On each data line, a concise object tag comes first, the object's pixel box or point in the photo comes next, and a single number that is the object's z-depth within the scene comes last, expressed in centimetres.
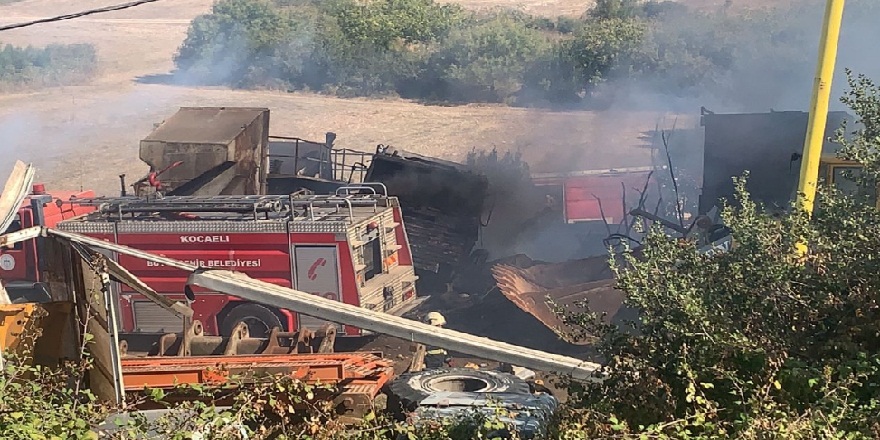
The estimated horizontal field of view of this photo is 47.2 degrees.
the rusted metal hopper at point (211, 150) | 1555
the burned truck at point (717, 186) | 1281
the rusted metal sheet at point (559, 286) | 1258
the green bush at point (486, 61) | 4225
